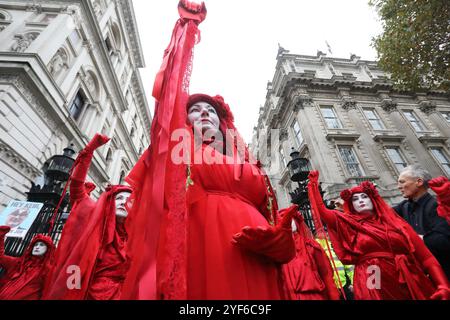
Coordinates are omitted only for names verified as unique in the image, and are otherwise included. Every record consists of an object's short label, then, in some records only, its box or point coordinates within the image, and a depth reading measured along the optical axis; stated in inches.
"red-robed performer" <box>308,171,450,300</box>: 77.3
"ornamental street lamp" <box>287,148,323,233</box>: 221.9
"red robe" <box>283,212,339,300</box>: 103.6
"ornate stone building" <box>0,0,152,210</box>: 299.4
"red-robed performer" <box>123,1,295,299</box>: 33.3
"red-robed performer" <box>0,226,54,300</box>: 100.9
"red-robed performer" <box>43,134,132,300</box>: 69.7
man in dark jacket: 86.1
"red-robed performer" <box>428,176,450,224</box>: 85.3
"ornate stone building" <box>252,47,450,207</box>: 515.3
